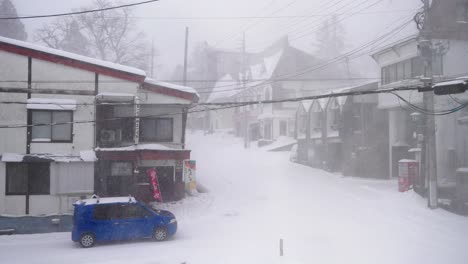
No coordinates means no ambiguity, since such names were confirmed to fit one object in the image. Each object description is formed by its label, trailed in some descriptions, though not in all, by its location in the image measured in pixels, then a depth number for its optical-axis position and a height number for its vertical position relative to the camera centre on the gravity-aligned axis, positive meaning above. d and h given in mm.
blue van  14344 -3457
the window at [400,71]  25656 +5198
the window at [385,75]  27764 +5235
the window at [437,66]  22297 +4795
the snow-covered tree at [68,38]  39228 +12154
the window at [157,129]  22266 +697
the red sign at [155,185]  20641 -2674
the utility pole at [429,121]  17750 +1017
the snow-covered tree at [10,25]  46406 +15763
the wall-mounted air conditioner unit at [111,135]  20714 +287
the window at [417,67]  23797 +5119
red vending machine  21125 -1932
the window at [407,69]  24906 +5129
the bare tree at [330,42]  73562 +20969
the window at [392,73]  26797 +5225
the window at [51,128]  19234 +660
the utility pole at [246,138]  42531 +272
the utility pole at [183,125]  22828 +987
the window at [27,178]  18750 -2093
